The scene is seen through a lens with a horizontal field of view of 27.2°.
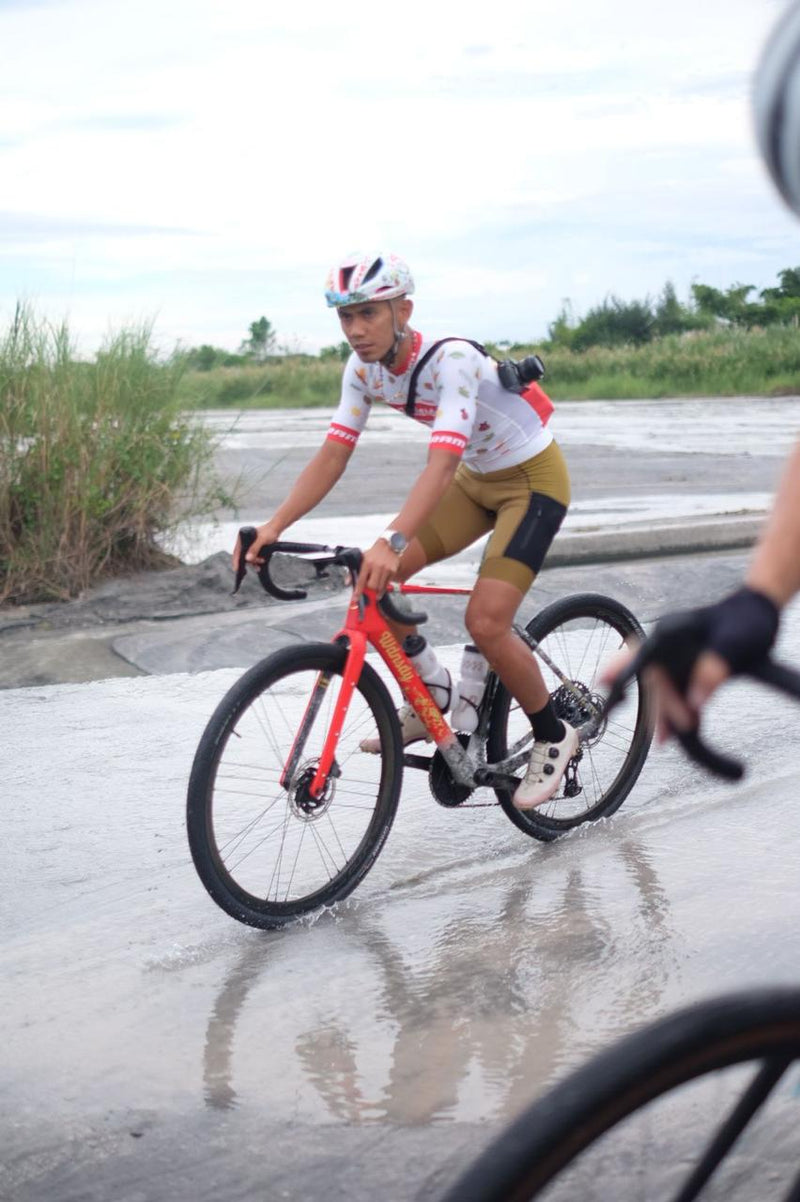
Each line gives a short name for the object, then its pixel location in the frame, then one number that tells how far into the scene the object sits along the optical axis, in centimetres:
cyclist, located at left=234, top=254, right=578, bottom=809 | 481
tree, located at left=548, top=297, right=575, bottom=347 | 4962
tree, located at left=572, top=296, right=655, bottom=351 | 4903
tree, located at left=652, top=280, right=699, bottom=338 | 4903
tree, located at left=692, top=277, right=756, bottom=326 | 5369
